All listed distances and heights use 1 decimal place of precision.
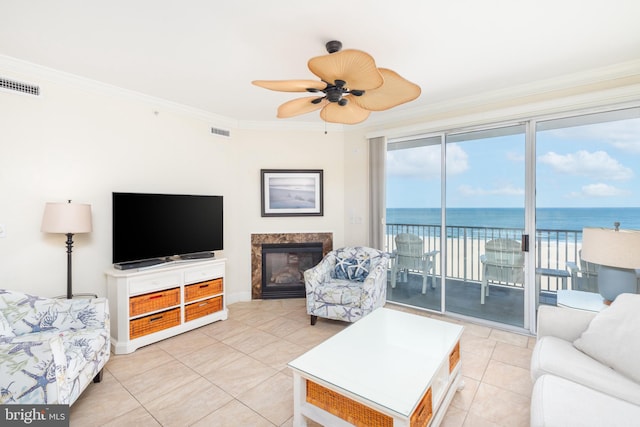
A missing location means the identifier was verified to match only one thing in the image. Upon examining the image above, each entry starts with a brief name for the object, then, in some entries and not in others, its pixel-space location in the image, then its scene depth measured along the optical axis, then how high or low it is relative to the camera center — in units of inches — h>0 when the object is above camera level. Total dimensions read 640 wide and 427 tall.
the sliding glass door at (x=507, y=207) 112.0 +2.2
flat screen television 114.0 -6.0
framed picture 169.6 +12.3
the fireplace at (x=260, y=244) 170.1 -18.3
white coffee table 58.0 -36.1
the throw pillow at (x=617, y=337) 62.8 -28.9
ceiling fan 64.2 +32.8
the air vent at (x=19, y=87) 96.3 +43.2
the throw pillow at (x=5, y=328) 78.4 -31.3
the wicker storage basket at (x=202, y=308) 127.0 -43.1
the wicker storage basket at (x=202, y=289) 127.3 -34.7
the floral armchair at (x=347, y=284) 125.5 -33.5
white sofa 51.3 -34.8
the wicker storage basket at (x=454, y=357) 80.7 -41.2
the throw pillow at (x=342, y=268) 147.3 -28.2
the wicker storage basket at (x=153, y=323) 110.3 -43.5
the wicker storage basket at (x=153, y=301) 110.3 -34.9
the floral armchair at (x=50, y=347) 55.7 -32.5
